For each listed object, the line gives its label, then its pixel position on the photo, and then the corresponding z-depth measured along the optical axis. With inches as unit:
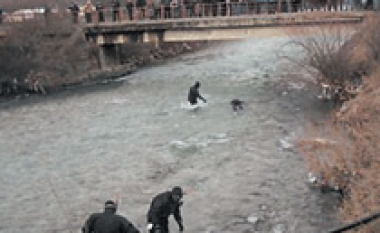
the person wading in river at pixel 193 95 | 836.6
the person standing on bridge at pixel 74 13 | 1296.8
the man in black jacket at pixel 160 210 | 346.0
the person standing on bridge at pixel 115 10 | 1200.8
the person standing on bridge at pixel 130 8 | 1151.6
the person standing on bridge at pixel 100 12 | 1235.6
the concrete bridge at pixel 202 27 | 882.1
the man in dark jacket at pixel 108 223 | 299.4
